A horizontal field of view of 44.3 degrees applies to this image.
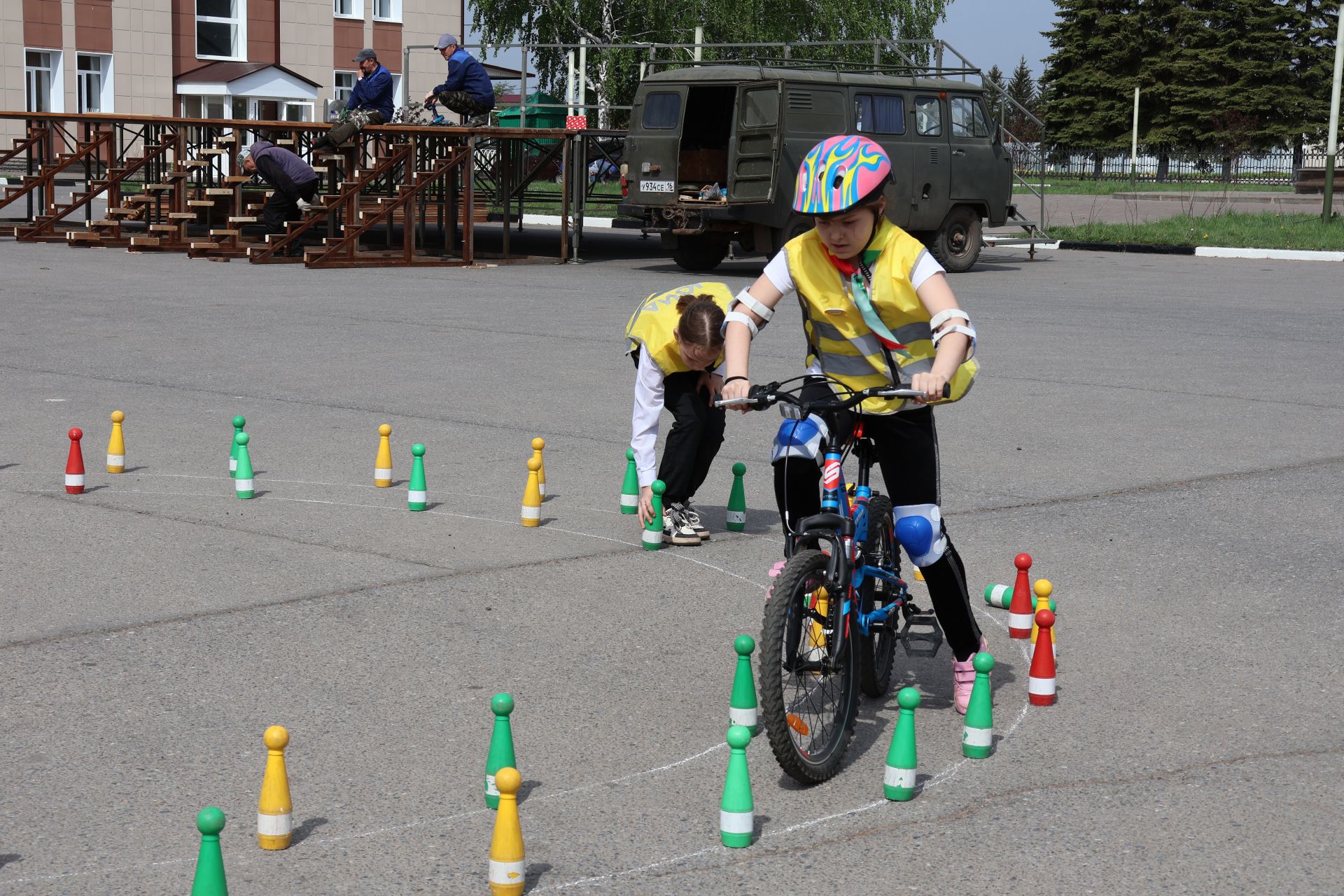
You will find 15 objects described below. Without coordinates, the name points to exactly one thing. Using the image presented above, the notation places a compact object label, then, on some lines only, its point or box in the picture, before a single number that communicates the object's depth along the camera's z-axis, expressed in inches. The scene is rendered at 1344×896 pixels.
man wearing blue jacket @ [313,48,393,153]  877.8
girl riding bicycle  183.5
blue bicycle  172.1
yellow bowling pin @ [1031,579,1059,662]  214.7
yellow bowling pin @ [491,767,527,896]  144.3
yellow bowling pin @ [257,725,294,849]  153.6
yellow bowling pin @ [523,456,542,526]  293.4
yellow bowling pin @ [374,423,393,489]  328.5
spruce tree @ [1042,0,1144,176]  3014.3
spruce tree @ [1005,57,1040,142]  5241.1
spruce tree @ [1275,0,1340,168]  2898.6
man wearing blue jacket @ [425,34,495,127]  884.6
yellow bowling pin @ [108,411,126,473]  332.2
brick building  2006.6
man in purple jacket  895.7
